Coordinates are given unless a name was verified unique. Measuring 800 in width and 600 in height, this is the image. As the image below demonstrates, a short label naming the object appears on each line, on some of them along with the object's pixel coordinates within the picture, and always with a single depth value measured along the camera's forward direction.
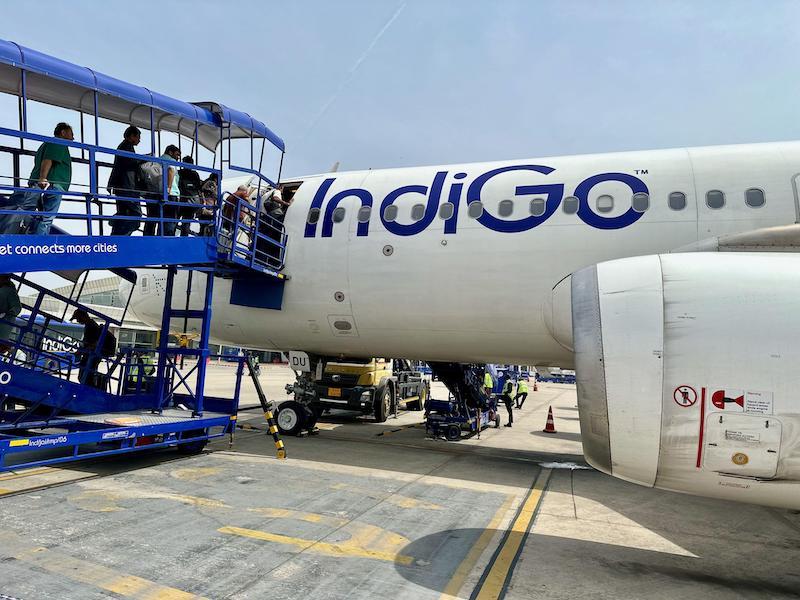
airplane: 4.98
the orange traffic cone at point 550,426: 18.09
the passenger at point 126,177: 8.94
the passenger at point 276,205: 12.23
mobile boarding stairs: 7.46
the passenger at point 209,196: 10.22
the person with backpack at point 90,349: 10.20
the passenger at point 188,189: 10.34
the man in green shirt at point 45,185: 7.61
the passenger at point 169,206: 9.34
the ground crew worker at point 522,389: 25.30
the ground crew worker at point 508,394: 19.61
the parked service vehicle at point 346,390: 13.45
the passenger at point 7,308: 8.89
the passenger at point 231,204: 10.85
